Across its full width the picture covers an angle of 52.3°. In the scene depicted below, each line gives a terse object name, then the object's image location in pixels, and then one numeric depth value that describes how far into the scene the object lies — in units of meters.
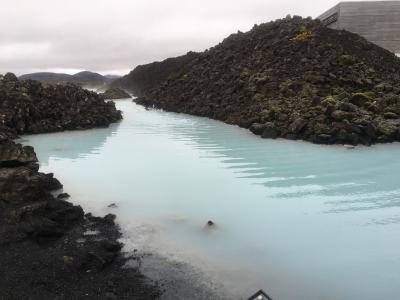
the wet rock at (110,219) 7.37
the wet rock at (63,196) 8.80
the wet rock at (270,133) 17.12
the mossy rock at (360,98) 19.84
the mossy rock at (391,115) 17.94
